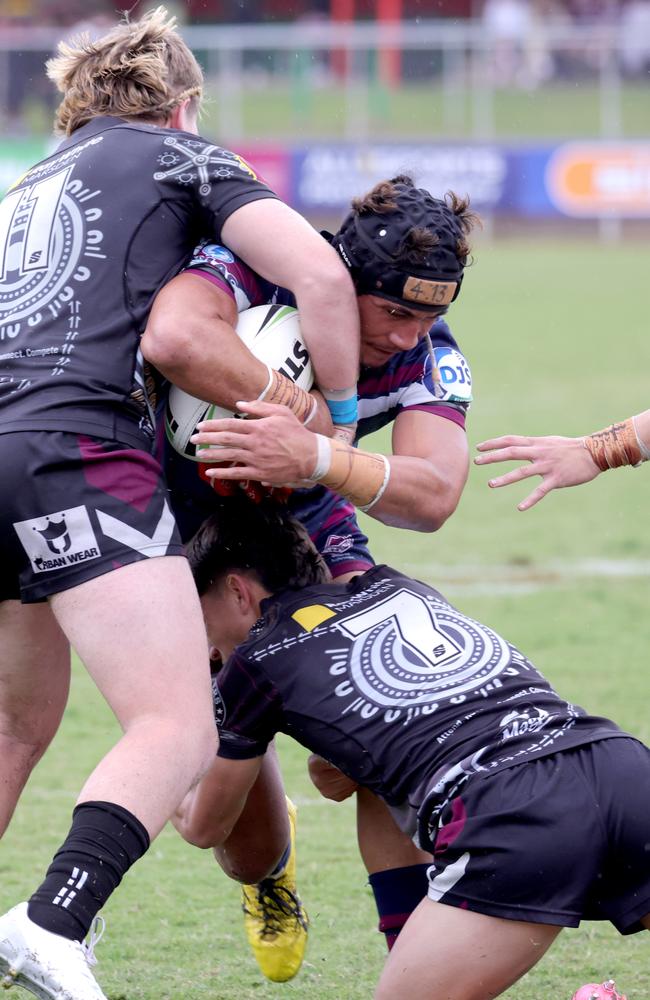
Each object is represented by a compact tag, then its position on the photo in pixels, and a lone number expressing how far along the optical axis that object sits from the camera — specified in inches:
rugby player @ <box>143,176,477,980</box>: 266.8
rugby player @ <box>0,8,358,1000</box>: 244.1
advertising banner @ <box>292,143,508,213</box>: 1878.7
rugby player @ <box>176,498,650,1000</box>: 237.8
